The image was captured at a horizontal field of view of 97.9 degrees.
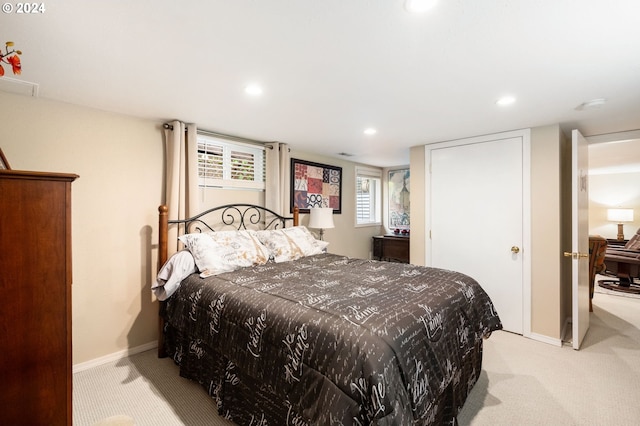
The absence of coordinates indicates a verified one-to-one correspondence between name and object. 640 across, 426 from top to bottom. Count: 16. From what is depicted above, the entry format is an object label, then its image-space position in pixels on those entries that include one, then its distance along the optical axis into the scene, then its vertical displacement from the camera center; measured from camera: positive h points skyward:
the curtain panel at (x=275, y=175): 3.60 +0.50
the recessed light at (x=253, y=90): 2.01 +0.92
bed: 1.19 -0.66
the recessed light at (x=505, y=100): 2.20 +0.91
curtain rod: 2.76 +0.90
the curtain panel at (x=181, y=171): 2.73 +0.42
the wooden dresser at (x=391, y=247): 5.00 -0.63
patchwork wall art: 4.06 +0.43
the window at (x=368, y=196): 5.28 +0.34
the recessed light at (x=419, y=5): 1.17 +0.89
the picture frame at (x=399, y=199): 5.50 +0.29
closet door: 3.09 -0.03
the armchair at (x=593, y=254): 3.62 -0.53
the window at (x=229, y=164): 3.12 +0.60
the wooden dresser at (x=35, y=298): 1.06 -0.34
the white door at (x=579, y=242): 2.54 -0.27
